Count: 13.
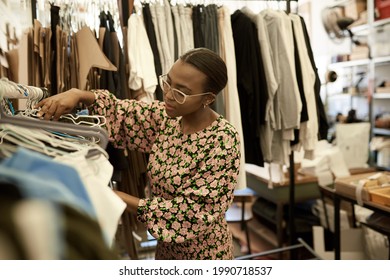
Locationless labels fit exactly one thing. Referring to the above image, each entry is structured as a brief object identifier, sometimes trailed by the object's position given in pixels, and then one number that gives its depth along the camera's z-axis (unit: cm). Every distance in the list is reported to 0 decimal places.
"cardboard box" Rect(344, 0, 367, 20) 275
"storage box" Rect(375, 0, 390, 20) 252
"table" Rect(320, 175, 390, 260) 151
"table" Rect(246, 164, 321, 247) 229
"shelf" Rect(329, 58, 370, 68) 278
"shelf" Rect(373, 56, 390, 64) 262
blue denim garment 40
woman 81
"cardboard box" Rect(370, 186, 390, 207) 130
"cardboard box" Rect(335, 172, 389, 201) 139
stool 216
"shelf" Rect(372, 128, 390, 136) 272
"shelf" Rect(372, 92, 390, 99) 265
